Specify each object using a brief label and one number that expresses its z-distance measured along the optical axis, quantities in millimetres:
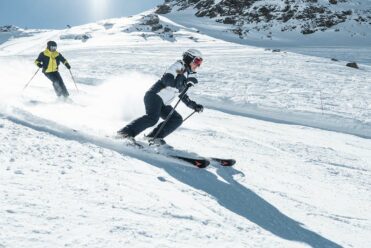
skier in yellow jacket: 10641
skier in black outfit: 6281
